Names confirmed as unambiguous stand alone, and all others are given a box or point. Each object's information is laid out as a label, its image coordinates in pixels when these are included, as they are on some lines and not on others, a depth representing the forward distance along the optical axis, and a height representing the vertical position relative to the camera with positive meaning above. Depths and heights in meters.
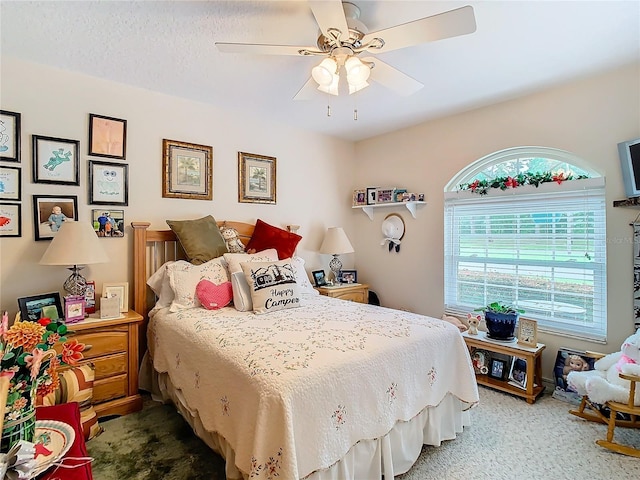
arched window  2.68 +0.02
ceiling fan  1.48 +1.03
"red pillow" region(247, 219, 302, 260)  3.34 +0.01
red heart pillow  2.52 -0.41
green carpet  1.83 -1.27
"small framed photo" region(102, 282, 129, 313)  2.56 -0.40
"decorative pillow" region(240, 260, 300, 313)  2.47 -0.35
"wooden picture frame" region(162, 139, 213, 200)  3.01 +0.66
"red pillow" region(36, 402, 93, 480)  0.90 -0.63
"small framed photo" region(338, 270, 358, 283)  4.10 -0.44
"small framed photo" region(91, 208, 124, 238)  2.66 +0.15
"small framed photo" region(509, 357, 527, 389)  2.71 -1.09
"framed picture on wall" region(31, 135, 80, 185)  2.41 +0.60
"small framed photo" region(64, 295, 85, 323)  2.28 -0.47
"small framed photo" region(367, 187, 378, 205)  4.10 +0.56
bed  1.38 -0.73
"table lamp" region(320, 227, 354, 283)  3.83 -0.03
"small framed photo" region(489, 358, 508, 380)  2.86 -1.11
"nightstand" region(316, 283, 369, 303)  3.74 -0.59
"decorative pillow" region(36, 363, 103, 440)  2.00 -0.93
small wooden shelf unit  2.63 -0.98
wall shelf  3.75 +0.41
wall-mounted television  2.36 +0.55
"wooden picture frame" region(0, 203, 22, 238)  2.30 +0.14
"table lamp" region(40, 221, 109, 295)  2.20 -0.06
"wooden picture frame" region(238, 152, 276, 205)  3.48 +0.67
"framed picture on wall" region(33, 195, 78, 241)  2.41 +0.21
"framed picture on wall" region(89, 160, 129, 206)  2.64 +0.47
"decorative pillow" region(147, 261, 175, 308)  2.67 -0.37
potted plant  2.86 -0.70
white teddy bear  2.05 -0.91
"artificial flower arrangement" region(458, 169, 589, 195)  2.79 +0.54
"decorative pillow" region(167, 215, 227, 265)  2.85 +0.01
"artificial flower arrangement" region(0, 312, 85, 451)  0.90 -0.36
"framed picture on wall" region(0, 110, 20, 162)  2.29 +0.72
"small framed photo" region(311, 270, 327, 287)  3.91 -0.45
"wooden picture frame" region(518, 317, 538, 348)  2.75 -0.77
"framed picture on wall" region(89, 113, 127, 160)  2.64 +0.84
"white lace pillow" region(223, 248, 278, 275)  2.77 -0.15
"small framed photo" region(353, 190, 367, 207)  4.21 +0.55
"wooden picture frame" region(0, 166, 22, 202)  2.30 +0.40
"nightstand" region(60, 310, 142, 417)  2.31 -0.85
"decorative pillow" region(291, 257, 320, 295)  3.10 -0.35
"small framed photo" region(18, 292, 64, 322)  2.22 -0.46
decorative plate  0.92 -0.61
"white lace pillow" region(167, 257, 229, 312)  2.55 -0.29
